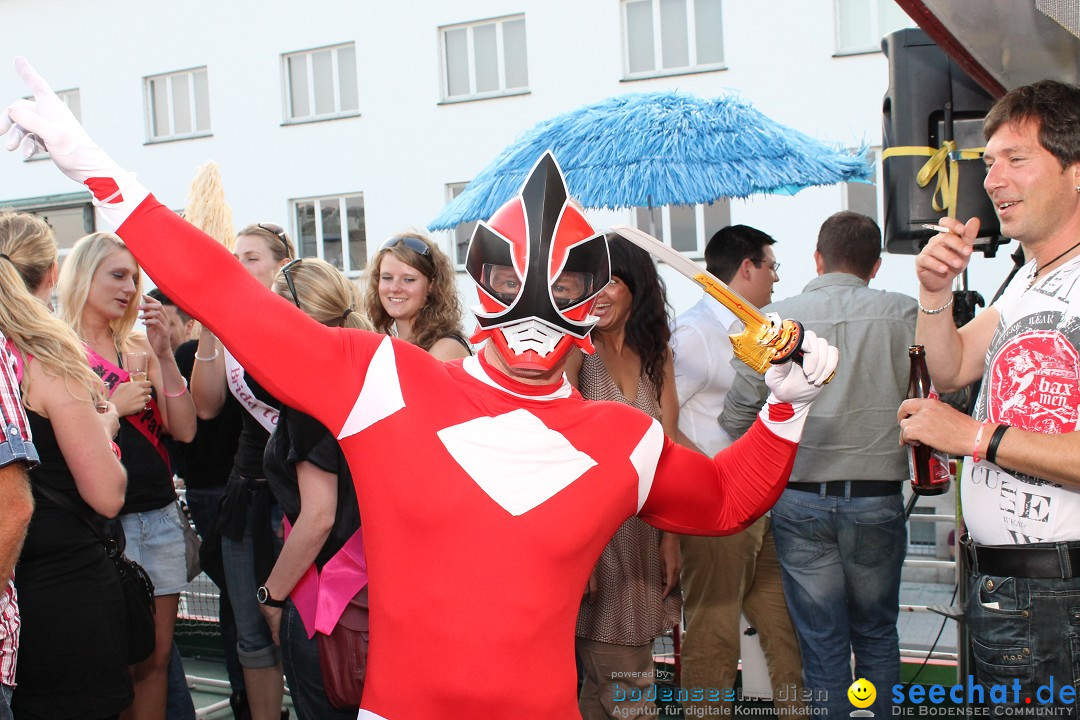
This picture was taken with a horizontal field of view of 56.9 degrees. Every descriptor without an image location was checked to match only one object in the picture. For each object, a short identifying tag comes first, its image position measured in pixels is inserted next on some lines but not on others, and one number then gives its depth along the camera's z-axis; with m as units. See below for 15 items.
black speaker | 3.54
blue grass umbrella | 4.84
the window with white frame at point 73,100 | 17.64
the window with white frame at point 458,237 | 14.43
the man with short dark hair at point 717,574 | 4.08
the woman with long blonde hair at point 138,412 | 3.76
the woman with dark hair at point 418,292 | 3.67
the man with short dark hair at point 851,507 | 3.75
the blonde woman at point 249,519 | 3.72
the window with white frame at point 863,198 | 12.17
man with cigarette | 2.40
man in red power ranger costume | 2.06
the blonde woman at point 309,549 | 2.95
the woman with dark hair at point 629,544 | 3.50
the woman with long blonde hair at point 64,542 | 2.76
